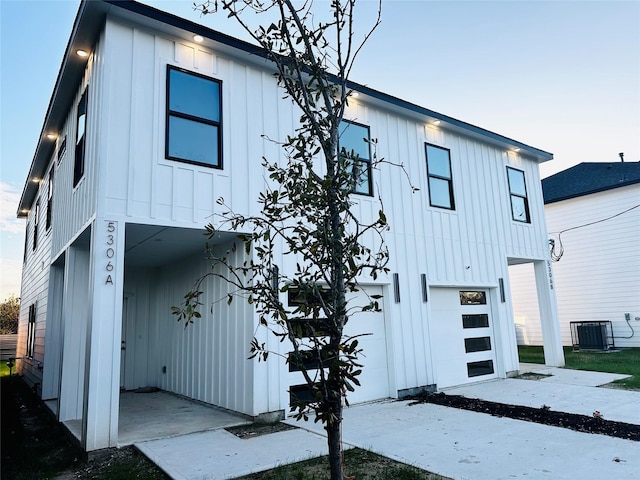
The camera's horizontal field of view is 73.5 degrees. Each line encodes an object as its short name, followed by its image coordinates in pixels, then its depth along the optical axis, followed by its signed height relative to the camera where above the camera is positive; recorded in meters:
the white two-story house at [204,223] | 5.31 +1.48
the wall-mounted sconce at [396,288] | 7.50 +0.40
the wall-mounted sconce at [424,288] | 7.93 +0.40
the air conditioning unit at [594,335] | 12.98 -0.98
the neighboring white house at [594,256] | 13.16 +1.49
